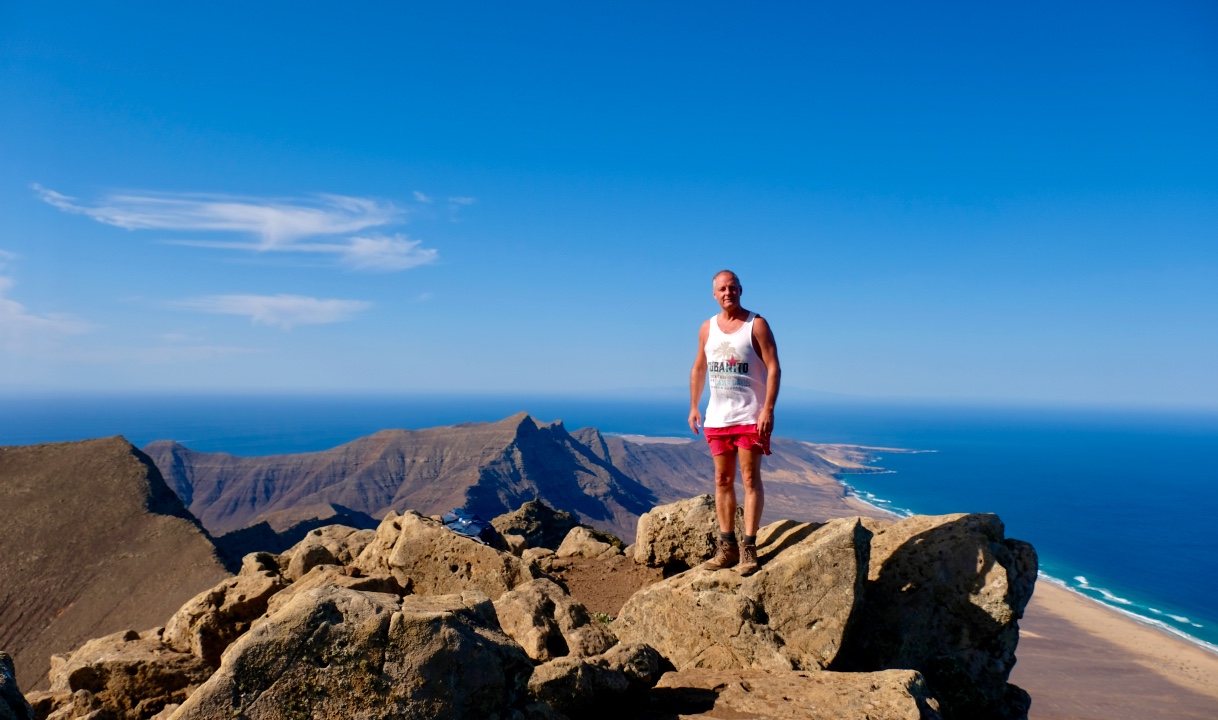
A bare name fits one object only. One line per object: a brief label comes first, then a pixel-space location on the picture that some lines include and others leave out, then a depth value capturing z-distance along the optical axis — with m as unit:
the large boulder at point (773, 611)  6.61
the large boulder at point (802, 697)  5.13
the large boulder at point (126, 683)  6.87
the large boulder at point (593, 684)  5.16
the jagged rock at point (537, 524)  23.66
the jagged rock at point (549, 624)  6.79
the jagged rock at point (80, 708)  6.55
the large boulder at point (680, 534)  9.74
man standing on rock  6.95
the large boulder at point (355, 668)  3.80
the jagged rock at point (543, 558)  12.12
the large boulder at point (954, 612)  7.21
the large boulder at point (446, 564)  9.21
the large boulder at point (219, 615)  7.78
